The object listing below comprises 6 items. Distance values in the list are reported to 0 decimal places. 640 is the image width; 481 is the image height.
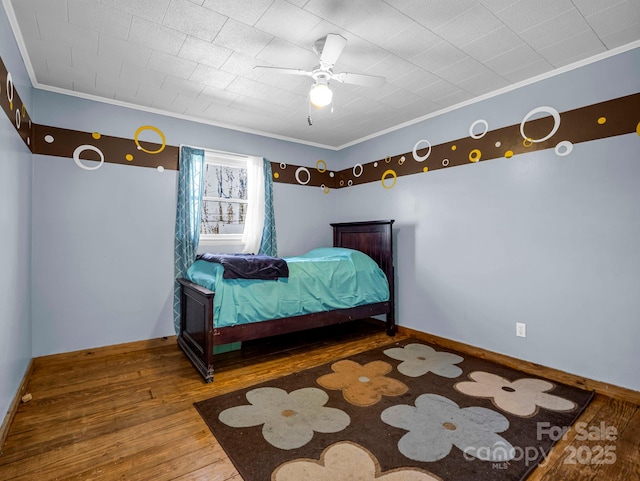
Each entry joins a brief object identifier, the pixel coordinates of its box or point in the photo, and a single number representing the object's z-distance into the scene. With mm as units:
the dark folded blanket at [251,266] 2633
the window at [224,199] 3715
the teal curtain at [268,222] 3940
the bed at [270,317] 2523
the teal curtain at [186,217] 3354
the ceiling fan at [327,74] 1994
